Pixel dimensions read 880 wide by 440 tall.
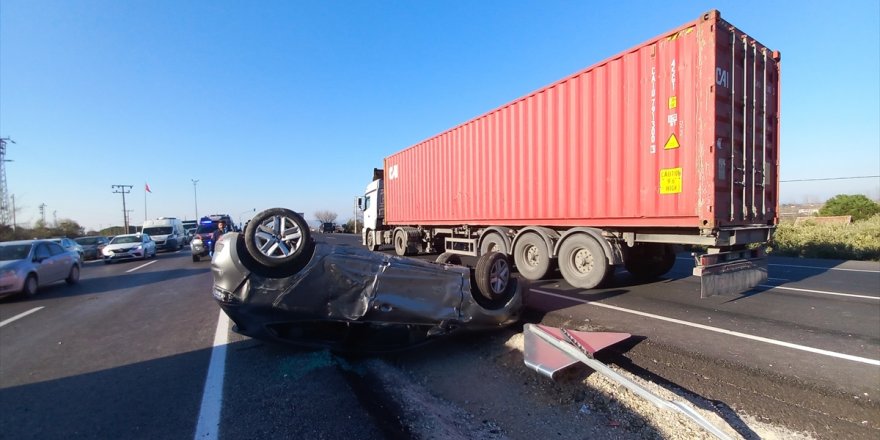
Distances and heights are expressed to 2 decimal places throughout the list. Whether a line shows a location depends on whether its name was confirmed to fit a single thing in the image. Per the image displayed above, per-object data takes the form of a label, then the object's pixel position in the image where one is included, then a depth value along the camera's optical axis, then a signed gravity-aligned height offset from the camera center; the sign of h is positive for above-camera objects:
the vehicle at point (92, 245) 24.47 -1.53
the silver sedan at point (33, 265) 8.96 -1.06
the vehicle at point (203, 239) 17.27 -0.91
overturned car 3.64 -0.72
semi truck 5.92 +0.76
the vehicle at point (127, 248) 18.84 -1.33
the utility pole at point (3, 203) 38.72 +1.86
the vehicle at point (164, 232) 26.41 -0.87
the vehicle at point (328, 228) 62.84 -1.99
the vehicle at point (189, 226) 43.48 -0.87
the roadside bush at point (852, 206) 25.25 -0.23
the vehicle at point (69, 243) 21.09 -1.15
